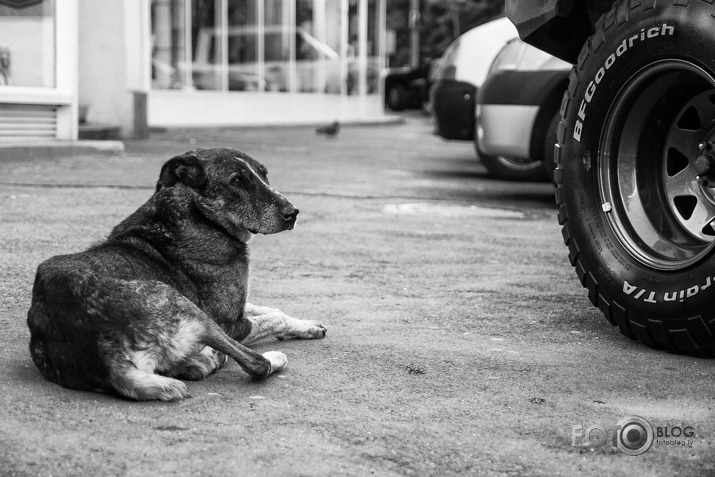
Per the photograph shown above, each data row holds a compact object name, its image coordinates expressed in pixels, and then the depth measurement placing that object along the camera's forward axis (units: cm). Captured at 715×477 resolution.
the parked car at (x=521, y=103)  1657
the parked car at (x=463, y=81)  2137
